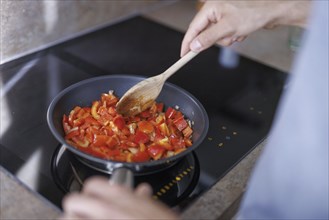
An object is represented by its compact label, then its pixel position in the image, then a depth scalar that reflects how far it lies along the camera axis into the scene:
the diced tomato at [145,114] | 0.81
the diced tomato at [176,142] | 0.73
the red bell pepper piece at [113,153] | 0.69
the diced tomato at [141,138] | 0.72
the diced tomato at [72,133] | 0.72
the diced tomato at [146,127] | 0.75
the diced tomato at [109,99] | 0.80
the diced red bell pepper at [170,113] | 0.80
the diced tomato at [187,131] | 0.77
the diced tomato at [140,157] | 0.68
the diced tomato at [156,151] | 0.69
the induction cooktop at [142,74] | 0.70
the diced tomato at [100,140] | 0.70
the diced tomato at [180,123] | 0.78
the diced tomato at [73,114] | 0.75
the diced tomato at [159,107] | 0.83
